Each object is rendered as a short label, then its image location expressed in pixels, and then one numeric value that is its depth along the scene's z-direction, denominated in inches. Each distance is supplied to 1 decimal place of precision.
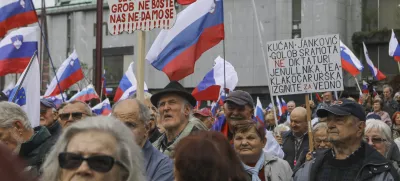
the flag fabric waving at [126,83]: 539.5
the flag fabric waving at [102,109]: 510.6
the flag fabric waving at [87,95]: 614.5
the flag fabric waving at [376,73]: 810.8
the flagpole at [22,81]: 306.8
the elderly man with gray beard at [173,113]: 209.5
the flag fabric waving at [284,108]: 798.7
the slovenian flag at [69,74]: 524.1
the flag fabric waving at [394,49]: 711.7
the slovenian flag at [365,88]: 819.9
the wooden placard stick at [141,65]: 234.4
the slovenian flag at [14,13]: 374.0
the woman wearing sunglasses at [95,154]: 100.6
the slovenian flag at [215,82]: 456.7
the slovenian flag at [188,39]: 314.3
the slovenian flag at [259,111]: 572.4
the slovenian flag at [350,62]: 620.1
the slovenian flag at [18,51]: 379.2
